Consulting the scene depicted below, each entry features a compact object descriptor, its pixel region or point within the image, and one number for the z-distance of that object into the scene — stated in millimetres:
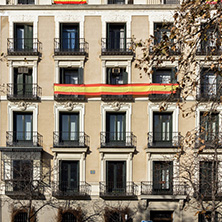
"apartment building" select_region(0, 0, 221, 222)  30719
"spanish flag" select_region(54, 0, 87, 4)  32469
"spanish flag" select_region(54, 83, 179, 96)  31156
